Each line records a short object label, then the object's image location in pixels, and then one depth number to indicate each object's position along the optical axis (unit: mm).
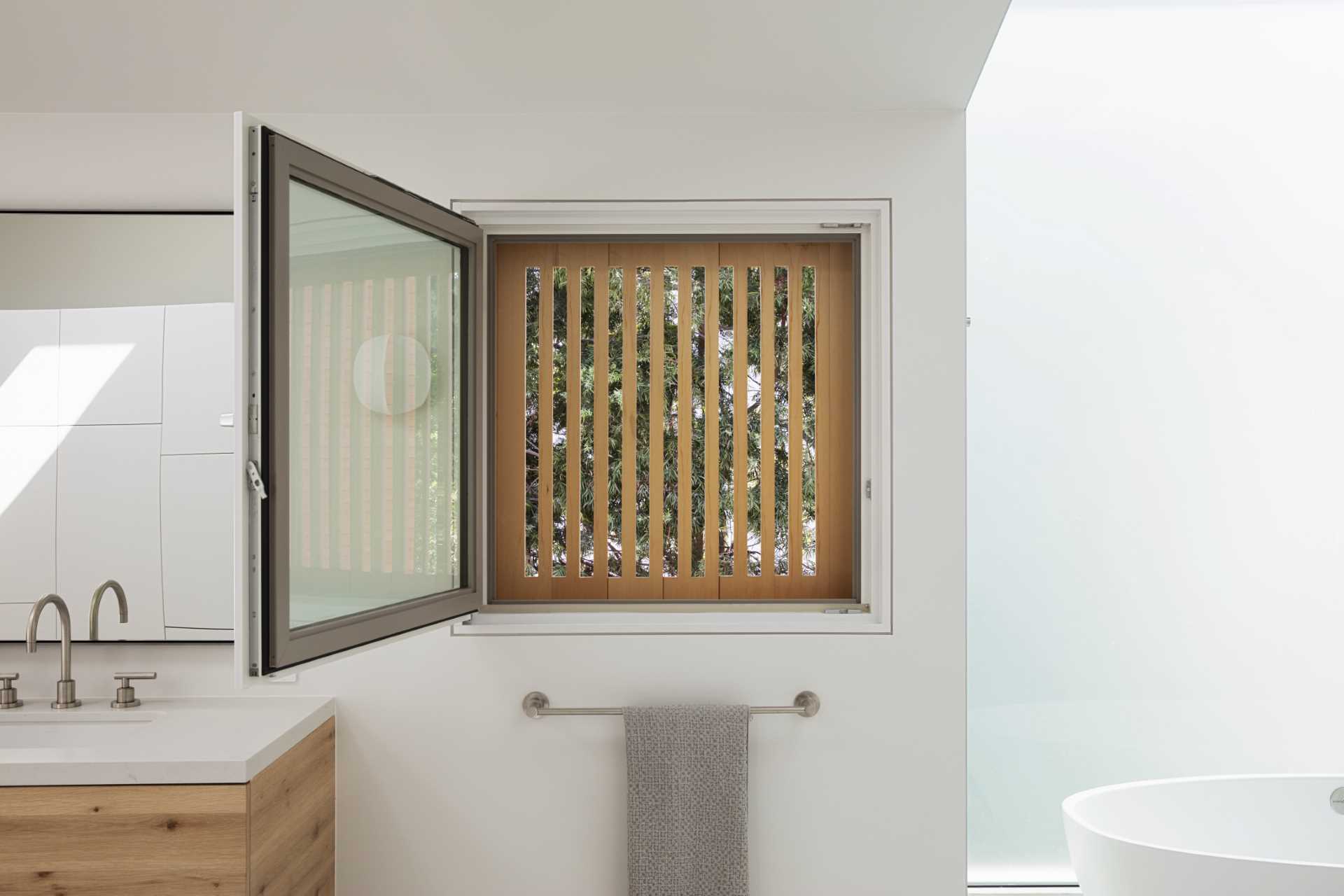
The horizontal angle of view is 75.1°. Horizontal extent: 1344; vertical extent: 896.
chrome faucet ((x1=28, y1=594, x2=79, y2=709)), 1892
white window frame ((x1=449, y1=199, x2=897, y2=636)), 1973
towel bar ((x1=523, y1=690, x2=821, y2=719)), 1930
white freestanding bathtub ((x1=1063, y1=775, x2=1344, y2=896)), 2082
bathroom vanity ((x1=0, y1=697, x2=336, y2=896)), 1490
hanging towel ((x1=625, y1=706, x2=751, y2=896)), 1892
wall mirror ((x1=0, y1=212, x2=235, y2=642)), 1979
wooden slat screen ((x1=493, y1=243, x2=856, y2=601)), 2174
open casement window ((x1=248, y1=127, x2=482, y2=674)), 1393
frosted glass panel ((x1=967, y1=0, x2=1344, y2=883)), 2287
